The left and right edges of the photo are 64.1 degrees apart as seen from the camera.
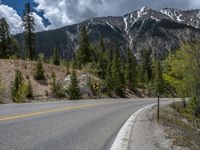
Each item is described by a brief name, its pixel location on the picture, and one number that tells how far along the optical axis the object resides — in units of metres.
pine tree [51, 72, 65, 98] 20.09
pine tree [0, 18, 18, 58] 31.81
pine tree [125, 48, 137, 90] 35.10
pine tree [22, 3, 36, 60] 31.08
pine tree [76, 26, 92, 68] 34.12
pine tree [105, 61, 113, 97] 25.76
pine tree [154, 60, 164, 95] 34.69
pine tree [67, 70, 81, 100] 18.98
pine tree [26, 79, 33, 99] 18.32
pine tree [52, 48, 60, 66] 29.99
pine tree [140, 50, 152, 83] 45.89
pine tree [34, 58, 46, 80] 22.00
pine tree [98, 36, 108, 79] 31.14
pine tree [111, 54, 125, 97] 27.52
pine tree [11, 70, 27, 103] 14.49
